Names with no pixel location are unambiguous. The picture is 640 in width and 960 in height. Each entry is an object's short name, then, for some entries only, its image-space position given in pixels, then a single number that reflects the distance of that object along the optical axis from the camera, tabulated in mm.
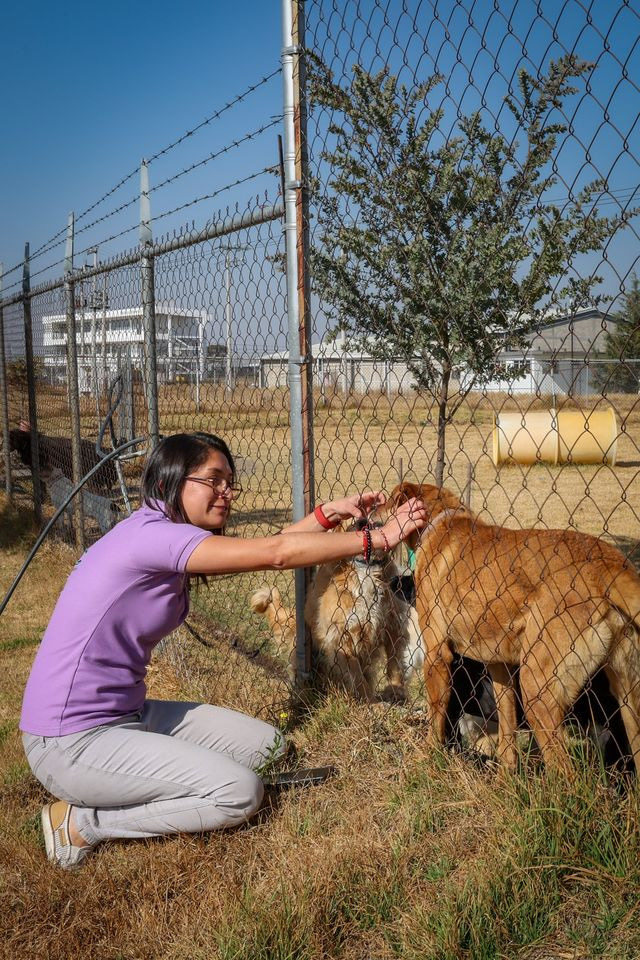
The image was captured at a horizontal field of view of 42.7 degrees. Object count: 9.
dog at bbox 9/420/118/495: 8062
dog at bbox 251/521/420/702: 3971
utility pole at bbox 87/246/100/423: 6880
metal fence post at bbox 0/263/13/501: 10508
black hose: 4700
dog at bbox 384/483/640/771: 3029
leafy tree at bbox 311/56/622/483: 3229
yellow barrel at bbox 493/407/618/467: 14148
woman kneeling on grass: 2928
